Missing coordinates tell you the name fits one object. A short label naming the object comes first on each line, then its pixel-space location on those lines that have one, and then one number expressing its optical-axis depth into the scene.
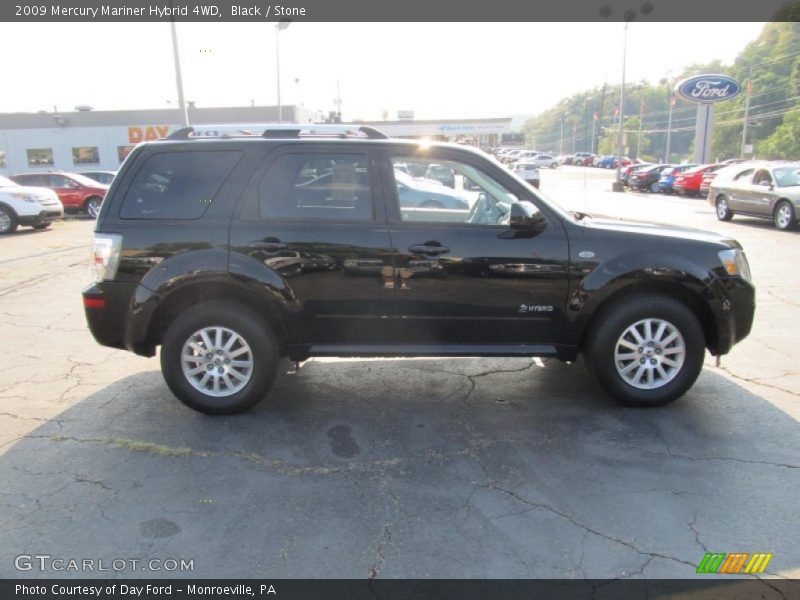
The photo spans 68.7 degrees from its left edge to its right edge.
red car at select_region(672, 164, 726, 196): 25.84
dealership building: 38.31
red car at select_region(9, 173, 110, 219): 19.83
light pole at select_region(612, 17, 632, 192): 27.75
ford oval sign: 32.50
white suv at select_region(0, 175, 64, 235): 15.46
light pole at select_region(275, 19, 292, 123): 31.47
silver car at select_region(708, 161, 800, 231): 13.52
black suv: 4.19
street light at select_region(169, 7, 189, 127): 16.00
